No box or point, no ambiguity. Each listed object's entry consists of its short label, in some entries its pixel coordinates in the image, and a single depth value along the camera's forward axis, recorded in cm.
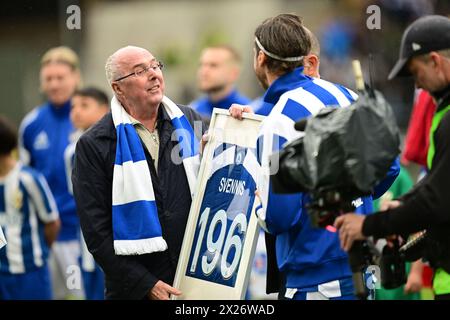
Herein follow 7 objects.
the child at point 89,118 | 1093
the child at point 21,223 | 1075
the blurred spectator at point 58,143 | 1250
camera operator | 563
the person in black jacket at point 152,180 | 705
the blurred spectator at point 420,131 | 908
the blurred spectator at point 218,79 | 1238
